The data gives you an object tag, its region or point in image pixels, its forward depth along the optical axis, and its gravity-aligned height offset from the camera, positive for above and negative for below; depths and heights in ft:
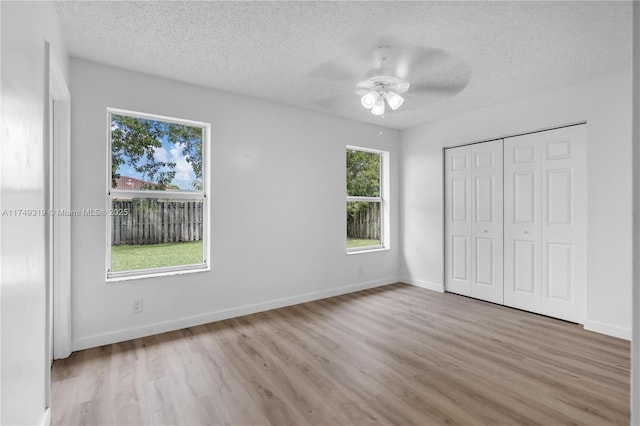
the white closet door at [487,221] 13.75 -0.44
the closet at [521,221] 11.60 -0.40
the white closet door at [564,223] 11.39 -0.41
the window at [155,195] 10.27 +0.53
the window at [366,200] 16.15 +0.60
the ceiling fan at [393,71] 8.97 +4.37
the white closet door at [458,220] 14.85 -0.41
